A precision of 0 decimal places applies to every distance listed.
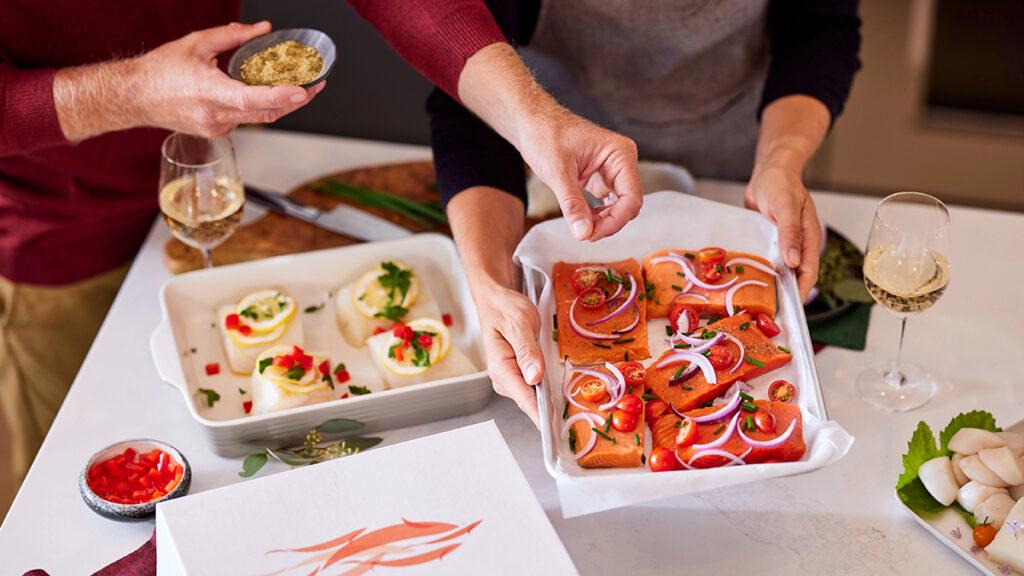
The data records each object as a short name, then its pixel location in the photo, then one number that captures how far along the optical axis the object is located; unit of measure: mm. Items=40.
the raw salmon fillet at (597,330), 1582
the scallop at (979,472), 1432
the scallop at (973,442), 1474
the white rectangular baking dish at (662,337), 1334
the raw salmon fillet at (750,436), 1404
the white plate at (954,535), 1377
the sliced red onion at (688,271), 1664
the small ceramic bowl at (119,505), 1479
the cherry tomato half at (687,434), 1422
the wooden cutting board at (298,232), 2020
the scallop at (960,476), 1464
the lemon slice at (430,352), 1675
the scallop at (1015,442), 1472
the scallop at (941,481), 1454
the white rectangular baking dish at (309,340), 1601
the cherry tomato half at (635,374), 1523
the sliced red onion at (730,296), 1644
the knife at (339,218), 2062
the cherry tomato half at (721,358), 1535
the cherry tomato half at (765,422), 1421
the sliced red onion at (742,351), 1531
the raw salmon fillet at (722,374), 1518
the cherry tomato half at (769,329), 1623
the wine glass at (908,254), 1543
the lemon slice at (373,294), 1803
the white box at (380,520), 1189
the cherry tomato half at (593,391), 1483
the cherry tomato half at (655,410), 1487
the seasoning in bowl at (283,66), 1642
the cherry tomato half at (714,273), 1677
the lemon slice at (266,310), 1763
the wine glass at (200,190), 1779
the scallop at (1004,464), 1424
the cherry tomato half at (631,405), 1453
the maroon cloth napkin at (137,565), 1419
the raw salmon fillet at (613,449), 1403
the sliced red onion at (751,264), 1699
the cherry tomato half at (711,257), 1702
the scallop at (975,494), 1425
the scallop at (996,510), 1404
